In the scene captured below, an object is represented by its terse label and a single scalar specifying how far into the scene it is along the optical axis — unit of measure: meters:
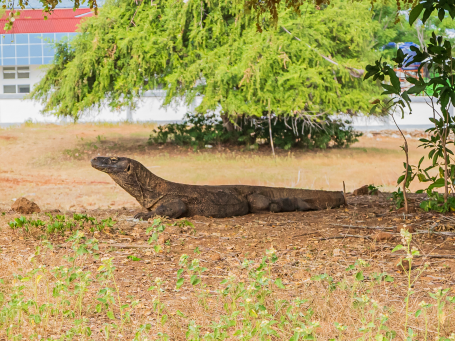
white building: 53.41
